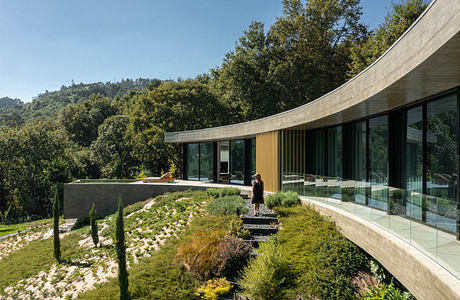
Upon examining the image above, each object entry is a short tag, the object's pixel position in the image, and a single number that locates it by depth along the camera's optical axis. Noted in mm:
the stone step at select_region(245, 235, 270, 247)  10864
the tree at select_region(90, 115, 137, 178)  37250
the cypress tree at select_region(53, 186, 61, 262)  15491
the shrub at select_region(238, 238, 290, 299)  8172
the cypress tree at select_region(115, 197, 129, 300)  9094
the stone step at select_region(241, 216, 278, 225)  12425
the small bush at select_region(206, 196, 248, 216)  13375
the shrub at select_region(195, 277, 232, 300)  8664
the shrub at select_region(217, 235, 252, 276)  9711
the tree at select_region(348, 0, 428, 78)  20094
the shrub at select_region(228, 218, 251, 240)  11127
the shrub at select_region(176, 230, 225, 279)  9750
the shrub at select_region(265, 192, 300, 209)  12727
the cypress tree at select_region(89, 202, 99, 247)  15805
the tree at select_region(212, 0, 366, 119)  27750
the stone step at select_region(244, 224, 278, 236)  11586
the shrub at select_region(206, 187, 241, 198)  16984
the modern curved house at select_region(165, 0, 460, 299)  4887
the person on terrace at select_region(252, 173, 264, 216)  12508
